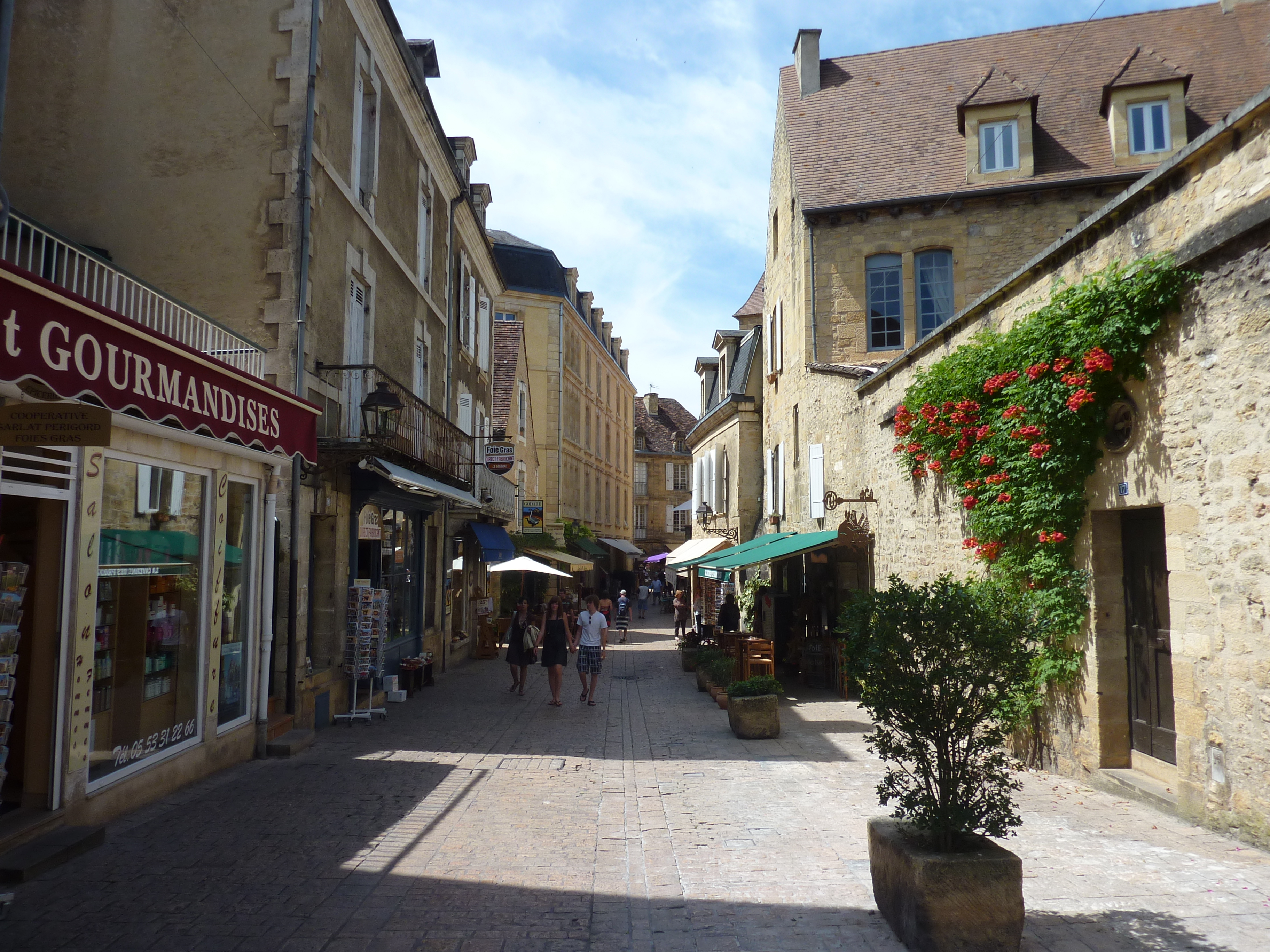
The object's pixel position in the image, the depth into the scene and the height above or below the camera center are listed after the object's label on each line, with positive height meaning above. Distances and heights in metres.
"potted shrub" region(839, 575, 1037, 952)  3.86 -0.87
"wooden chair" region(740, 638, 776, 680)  12.40 -1.16
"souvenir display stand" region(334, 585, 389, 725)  10.83 -0.84
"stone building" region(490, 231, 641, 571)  31.67 +7.24
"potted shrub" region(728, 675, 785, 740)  9.55 -1.47
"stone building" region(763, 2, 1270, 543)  15.35 +7.24
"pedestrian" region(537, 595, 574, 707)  12.21 -1.02
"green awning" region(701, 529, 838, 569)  12.90 +0.34
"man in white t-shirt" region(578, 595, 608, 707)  12.62 -1.00
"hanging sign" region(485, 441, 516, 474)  17.16 +2.15
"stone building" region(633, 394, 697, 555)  52.19 +4.84
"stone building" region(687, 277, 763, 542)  23.42 +3.78
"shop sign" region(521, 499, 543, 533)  23.97 +1.49
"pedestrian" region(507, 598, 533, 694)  13.34 -1.21
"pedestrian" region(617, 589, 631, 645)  27.05 -1.17
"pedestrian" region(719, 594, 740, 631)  16.23 -0.82
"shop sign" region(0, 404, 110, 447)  4.39 +0.71
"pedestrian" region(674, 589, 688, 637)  23.45 -1.04
